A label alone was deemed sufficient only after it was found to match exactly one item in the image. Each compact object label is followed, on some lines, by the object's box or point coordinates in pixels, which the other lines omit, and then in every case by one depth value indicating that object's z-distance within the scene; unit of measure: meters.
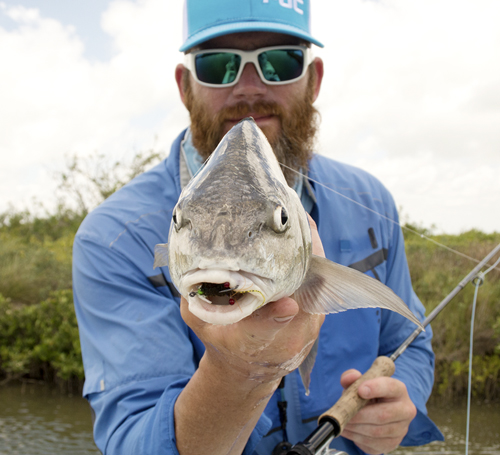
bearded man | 0.64
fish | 0.41
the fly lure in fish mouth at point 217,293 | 0.41
